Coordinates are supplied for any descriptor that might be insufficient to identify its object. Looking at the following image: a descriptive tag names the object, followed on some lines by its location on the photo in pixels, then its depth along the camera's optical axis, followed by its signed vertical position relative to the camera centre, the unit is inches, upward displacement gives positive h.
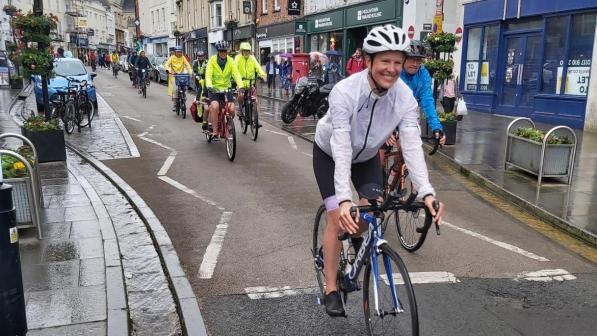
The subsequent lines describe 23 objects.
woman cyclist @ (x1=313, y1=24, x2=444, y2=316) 119.8 -16.9
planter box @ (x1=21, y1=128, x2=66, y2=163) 348.5 -55.6
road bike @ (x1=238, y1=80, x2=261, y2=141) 463.2 -44.6
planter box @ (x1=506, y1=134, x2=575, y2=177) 309.4 -55.3
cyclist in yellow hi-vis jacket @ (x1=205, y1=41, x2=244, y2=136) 400.2 -13.9
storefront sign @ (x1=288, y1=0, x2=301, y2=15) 1227.9 +119.3
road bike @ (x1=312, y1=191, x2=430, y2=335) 114.3 -49.3
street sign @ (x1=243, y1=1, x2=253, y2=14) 1259.8 +121.6
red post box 933.2 -7.0
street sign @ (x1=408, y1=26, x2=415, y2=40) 743.2 +41.1
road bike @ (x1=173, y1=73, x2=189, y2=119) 631.2 -39.6
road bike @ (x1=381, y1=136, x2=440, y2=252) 204.5 -58.4
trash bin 118.0 -46.8
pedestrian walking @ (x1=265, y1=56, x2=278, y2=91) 1115.9 -25.0
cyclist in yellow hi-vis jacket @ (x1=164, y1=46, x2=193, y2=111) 648.4 -9.8
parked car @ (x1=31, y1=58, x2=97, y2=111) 630.9 -23.4
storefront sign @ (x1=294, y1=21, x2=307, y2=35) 1171.9 +69.2
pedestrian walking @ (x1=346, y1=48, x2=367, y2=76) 536.4 -3.7
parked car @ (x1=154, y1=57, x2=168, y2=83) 1278.3 -31.4
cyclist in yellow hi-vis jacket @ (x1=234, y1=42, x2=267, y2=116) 483.5 -7.2
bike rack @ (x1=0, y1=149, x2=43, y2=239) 209.8 -53.0
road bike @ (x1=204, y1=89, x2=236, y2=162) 373.5 -47.3
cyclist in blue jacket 214.2 -8.3
